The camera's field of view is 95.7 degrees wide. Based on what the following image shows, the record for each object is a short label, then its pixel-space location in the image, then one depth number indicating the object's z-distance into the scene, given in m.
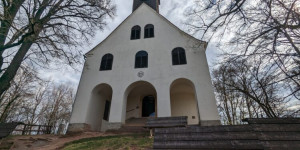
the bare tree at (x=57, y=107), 19.34
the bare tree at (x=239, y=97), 6.51
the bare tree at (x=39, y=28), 5.65
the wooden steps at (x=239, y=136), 2.91
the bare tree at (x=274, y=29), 4.38
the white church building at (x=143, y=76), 9.87
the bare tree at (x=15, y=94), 12.48
